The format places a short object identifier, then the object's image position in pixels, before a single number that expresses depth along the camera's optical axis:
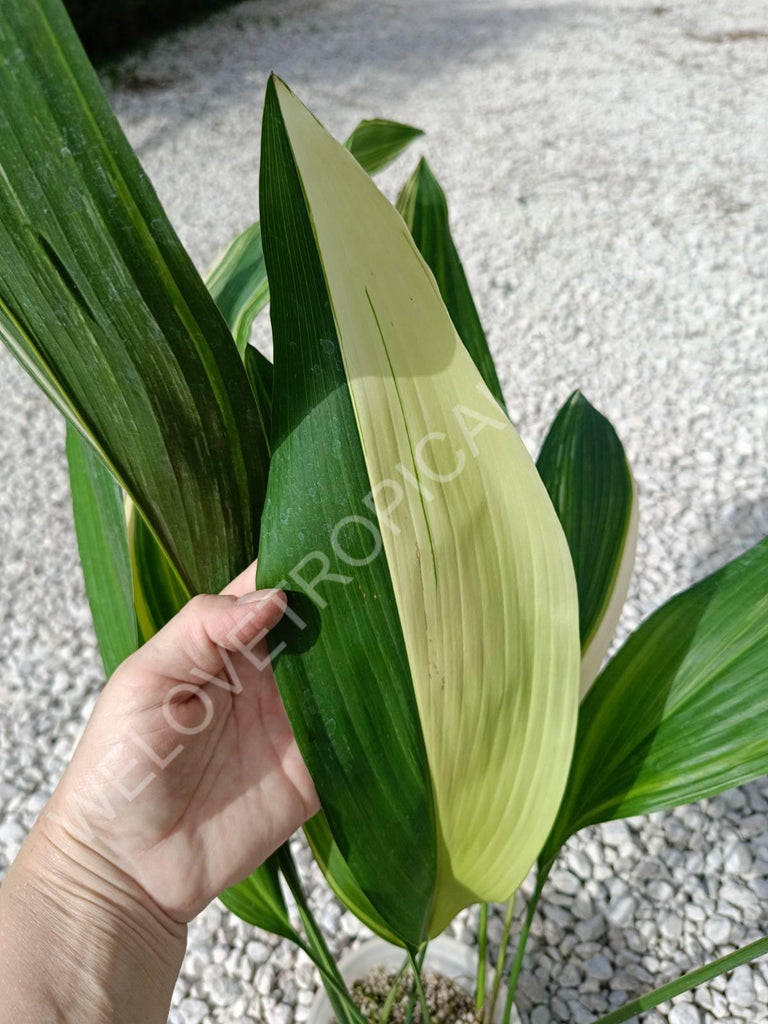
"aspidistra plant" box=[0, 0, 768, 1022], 0.36
